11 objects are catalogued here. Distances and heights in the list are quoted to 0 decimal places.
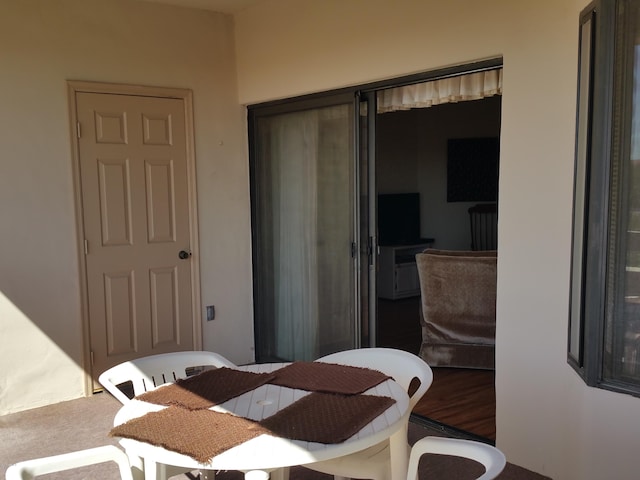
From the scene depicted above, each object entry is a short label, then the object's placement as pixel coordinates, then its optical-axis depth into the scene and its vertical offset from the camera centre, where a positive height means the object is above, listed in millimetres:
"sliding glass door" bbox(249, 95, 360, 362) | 3957 -202
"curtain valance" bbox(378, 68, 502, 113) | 3197 +641
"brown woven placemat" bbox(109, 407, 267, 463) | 1599 -670
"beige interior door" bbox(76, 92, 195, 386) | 4129 -153
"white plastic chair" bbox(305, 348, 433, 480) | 2070 -744
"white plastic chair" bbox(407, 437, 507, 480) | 1646 -758
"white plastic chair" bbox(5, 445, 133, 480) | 1698 -779
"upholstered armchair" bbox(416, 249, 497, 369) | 4320 -817
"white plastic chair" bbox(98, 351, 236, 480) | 2379 -719
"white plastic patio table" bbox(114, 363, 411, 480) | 1555 -683
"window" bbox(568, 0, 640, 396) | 2174 +5
